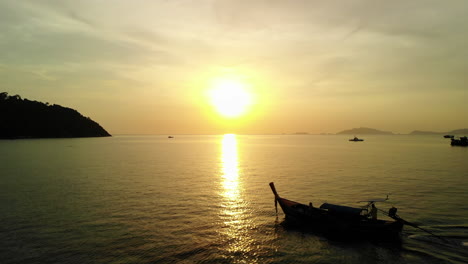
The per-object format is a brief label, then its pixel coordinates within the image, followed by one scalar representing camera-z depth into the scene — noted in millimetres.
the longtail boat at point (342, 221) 21469
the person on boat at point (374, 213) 22672
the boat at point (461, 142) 142250
